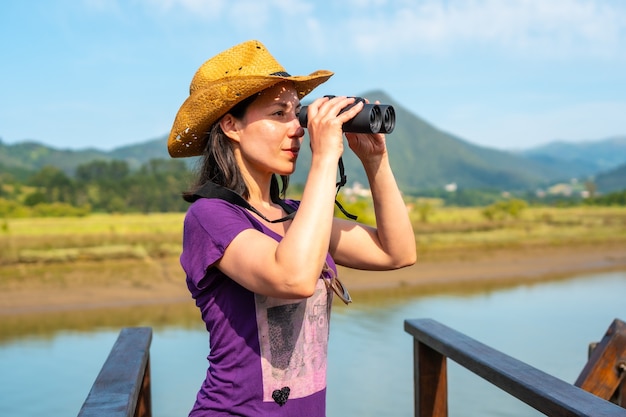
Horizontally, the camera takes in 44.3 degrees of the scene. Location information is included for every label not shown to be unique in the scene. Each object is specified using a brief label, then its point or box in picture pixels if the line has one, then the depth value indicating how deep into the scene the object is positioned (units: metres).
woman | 1.33
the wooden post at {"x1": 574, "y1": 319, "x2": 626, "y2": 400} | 2.57
